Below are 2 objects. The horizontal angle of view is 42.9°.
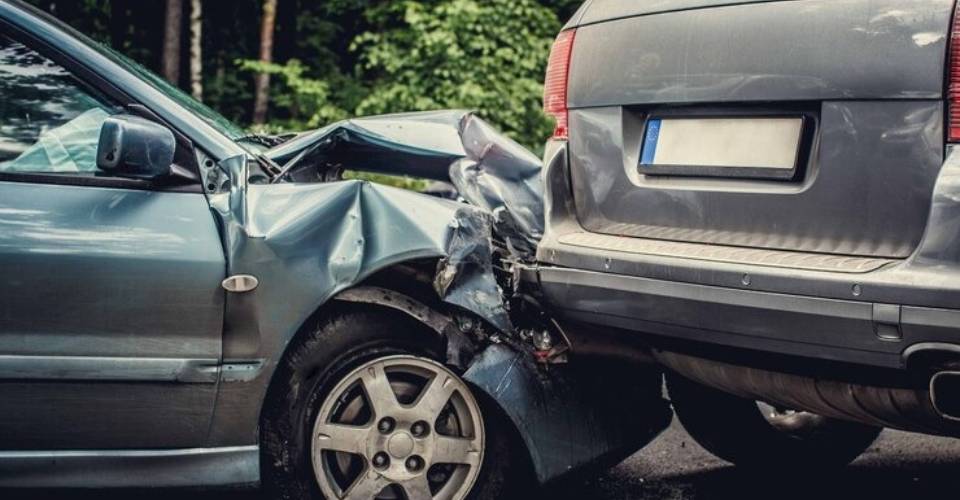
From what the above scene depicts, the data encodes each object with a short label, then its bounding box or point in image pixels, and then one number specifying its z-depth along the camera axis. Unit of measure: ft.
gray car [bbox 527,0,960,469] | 9.19
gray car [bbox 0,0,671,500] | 10.94
